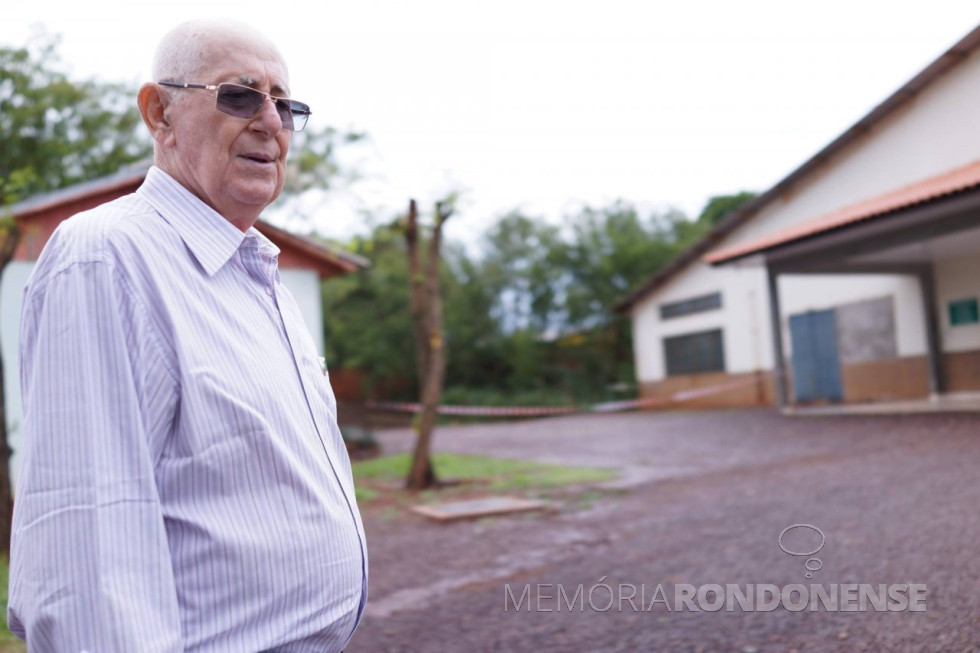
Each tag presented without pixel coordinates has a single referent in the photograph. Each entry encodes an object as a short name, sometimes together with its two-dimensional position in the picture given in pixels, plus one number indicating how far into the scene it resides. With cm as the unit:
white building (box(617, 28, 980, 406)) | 1394
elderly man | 116
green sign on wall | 1581
